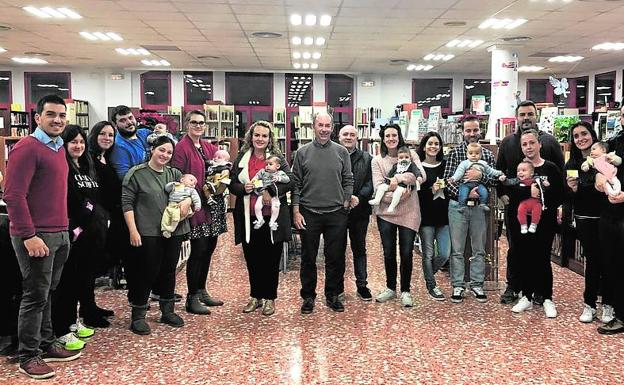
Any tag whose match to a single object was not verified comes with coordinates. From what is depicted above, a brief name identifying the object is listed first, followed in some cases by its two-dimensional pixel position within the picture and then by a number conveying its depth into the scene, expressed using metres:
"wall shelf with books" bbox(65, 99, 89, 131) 14.17
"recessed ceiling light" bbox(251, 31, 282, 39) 10.01
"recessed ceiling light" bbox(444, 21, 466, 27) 8.98
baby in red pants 4.21
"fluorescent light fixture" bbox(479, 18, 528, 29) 8.85
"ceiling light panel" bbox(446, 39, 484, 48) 10.79
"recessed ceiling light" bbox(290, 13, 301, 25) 8.56
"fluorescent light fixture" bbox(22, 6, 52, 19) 8.21
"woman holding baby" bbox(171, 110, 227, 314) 4.20
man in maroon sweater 3.03
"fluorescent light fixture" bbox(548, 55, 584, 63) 13.12
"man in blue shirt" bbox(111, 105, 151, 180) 4.18
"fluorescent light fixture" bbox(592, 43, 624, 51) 11.41
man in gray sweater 4.27
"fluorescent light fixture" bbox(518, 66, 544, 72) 14.84
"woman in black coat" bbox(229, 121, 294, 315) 4.17
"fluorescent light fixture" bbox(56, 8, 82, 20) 8.27
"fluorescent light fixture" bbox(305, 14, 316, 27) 8.62
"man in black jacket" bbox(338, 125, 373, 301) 4.58
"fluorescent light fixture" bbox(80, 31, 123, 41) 10.08
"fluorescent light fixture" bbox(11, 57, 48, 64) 13.62
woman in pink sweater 4.51
